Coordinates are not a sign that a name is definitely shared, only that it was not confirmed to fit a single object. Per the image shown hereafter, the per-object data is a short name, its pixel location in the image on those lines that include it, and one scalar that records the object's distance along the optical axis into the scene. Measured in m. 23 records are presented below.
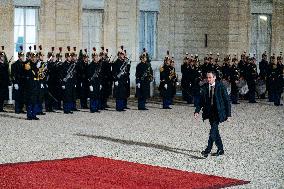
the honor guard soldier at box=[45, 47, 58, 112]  20.66
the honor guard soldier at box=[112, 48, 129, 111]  21.52
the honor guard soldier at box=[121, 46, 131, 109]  21.77
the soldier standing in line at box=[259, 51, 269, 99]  25.81
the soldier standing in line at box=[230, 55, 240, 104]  24.58
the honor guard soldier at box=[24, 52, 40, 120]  18.44
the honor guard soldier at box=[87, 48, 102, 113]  20.94
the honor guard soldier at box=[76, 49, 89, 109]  21.42
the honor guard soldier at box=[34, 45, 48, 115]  18.91
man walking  12.81
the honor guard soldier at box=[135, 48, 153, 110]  21.88
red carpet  10.00
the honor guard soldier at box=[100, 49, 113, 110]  21.67
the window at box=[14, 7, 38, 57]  26.25
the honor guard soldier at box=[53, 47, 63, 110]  20.64
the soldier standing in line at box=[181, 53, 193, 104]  23.98
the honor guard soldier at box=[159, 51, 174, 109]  22.38
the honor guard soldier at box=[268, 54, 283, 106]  24.09
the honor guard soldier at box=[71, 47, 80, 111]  20.70
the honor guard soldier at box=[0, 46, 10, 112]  20.84
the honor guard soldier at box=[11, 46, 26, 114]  18.77
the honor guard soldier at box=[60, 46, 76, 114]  20.50
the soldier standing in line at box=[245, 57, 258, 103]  24.98
